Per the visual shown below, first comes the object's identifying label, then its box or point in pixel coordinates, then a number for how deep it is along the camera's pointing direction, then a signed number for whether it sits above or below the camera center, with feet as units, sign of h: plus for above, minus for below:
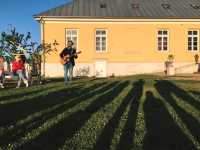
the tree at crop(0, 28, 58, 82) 28.92 +3.94
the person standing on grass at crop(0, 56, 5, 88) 24.85 +0.64
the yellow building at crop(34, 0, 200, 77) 47.84 +8.96
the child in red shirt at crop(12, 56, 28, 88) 24.29 +0.87
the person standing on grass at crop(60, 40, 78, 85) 23.17 +2.04
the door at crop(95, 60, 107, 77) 48.33 +1.82
